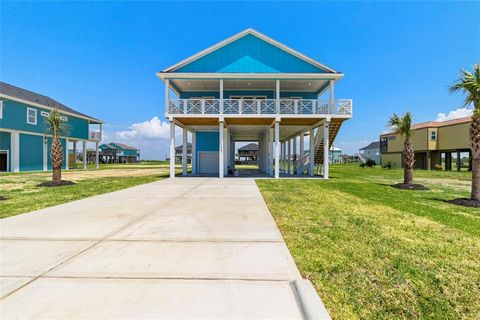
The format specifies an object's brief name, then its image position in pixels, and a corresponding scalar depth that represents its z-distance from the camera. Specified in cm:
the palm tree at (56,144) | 1366
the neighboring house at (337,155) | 8364
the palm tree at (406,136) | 1338
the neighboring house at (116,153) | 7306
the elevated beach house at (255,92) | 1683
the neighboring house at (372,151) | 7375
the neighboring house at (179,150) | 6844
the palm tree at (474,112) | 889
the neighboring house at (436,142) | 2918
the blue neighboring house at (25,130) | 2334
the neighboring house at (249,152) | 6031
